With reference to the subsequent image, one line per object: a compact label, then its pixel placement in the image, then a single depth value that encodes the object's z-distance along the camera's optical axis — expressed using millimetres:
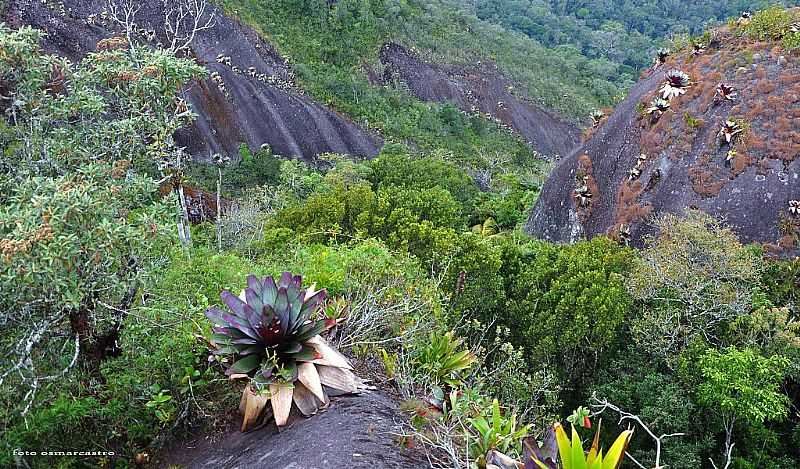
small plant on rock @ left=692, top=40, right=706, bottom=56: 17891
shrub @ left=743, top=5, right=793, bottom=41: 16703
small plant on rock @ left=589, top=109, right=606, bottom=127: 20359
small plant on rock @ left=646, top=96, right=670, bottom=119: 16672
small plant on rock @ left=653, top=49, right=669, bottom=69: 19281
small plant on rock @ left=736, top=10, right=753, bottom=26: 17797
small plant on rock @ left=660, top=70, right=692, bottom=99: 16812
